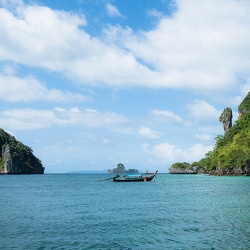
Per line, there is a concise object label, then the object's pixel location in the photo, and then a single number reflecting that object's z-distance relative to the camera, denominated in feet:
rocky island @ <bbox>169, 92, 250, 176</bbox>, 524.93
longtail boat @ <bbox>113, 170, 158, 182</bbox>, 395.75
